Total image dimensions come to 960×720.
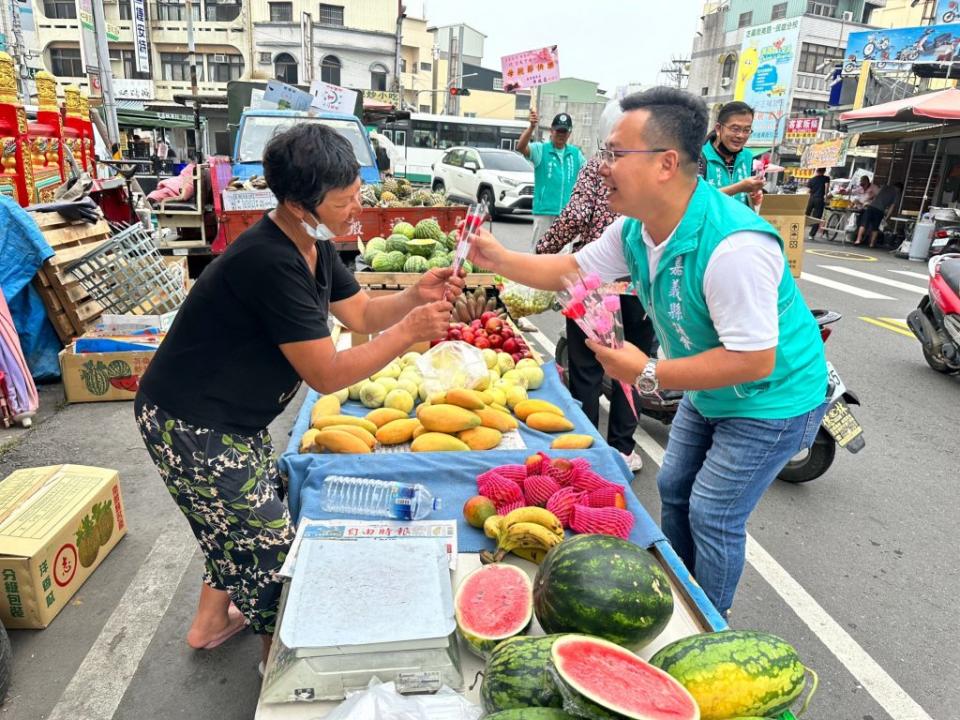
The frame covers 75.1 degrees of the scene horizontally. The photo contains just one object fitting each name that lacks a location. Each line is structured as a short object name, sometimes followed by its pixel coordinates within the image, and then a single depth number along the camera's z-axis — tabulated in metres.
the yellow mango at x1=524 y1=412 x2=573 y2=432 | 3.42
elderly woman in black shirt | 1.95
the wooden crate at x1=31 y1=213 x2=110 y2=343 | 5.41
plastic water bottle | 2.45
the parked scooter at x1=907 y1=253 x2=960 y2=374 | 6.14
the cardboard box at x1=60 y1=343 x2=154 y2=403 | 5.15
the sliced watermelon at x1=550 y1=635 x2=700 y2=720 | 1.20
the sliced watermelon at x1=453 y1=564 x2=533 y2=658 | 1.72
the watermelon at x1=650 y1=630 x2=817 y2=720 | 1.33
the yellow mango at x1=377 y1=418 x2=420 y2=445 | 3.18
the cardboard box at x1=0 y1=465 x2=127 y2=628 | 2.67
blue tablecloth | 2.56
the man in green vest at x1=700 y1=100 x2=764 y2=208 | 4.36
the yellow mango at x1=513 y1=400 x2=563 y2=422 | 3.58
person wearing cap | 7.44
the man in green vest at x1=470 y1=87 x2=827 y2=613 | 1.86
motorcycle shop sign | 21.84
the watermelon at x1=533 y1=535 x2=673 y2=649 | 1.57
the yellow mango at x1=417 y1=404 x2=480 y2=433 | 3.16
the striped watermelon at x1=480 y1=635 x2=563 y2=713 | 1.34
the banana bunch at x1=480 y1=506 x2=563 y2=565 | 2.11
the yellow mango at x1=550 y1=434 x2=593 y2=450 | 3.11
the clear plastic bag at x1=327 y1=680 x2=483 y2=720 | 1.43
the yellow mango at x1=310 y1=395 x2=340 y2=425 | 3.35
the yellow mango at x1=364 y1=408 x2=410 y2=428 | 3.38
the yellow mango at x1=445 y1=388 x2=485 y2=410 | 3.28
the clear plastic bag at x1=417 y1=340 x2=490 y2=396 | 3.68
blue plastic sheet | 5.02
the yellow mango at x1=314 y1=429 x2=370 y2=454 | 2.95
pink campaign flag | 9.24
